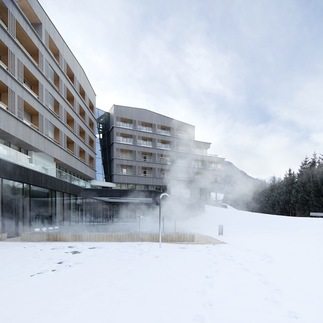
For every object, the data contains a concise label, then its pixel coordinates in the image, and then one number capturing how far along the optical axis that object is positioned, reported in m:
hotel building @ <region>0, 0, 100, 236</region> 11.64
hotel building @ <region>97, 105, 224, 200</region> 34.41
